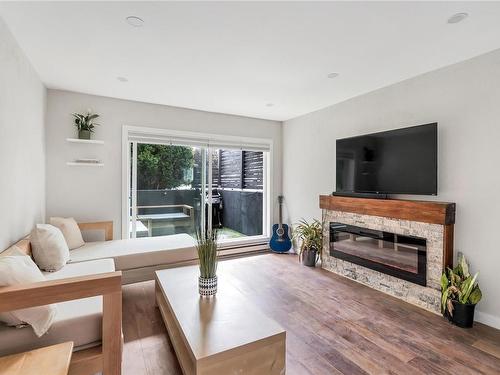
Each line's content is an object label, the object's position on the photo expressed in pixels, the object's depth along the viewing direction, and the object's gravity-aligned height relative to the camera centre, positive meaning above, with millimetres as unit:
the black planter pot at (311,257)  3947 -1045
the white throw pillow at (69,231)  3023 -517
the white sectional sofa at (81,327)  1377 -781
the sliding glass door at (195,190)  3977 -58
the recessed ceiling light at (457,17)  1825 +1183
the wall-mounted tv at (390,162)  2668 +285
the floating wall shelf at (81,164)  3419 +287
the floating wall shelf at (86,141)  3365 +581
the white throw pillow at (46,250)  2320 -561
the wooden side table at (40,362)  1174 -818
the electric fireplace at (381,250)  2775 -756
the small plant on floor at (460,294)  2303 -950
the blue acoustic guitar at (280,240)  4617 -931
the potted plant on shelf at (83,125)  3428 +798
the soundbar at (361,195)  3124 -101
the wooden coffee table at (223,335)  1410 -860
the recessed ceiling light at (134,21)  1888 +1194
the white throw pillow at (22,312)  1386 -666
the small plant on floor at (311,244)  3953 -857
